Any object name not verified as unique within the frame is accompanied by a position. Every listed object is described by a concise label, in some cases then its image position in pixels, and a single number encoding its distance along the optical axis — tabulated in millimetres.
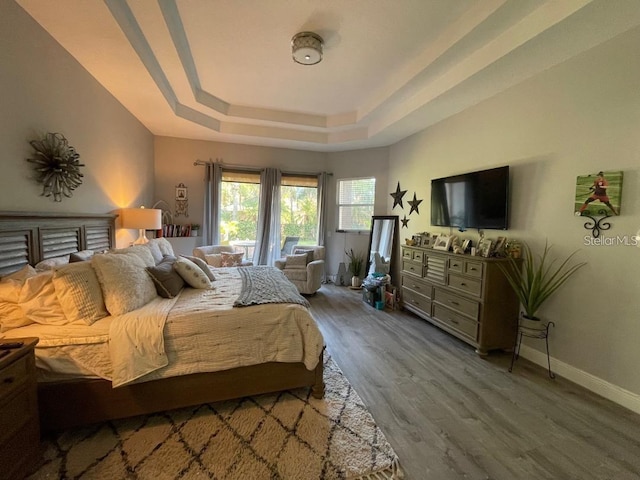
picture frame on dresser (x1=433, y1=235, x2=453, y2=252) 3503
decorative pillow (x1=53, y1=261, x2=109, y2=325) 1709
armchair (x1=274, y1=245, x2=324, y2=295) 4785
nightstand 1298
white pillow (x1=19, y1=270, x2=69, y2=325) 1683
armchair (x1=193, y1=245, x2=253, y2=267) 4525
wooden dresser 2777
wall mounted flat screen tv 2963
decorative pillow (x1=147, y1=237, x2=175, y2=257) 3267
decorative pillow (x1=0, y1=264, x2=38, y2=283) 1752
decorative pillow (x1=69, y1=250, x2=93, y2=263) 2248
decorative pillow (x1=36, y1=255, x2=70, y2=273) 1969
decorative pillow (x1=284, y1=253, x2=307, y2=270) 4906
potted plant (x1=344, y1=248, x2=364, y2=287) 5434
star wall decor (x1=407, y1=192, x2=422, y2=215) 4510
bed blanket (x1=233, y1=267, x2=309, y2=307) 2132
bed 1692
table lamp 3420
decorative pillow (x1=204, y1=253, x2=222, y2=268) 4504
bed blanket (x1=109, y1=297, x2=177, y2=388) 1699
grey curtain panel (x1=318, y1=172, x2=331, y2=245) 5712
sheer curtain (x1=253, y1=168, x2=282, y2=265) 5359
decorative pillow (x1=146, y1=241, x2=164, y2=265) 2896
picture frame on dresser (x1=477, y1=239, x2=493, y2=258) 2908
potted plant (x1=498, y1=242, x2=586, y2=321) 2504
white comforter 1681
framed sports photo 2133
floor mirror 5043
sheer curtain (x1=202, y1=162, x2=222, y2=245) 5086
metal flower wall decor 2148
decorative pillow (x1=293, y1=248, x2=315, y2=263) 4959
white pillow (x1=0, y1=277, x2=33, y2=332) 1669
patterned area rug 1504
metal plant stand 2473
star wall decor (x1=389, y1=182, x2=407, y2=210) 4922
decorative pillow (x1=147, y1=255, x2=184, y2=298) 2312
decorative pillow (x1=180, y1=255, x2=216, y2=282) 3046
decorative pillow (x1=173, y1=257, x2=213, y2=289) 2627
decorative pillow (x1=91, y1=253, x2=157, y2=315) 1876
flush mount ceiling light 2547
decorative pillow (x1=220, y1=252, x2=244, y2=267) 4514
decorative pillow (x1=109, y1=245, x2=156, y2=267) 2436
